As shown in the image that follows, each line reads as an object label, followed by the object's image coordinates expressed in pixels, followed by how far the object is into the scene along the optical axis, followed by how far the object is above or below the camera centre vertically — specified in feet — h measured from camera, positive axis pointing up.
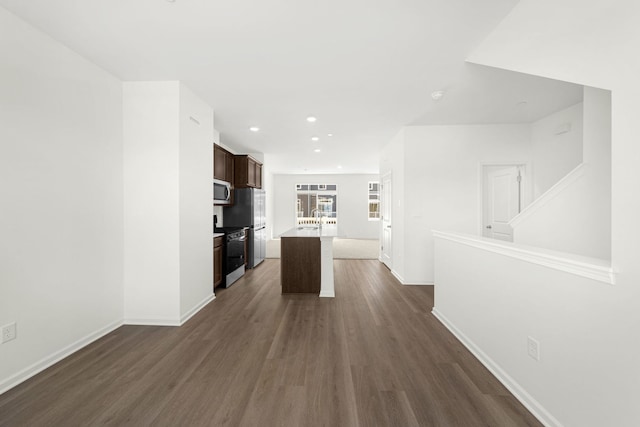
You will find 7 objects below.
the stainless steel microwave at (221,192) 14.12 +1.16
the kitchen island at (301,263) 13.41 -2.60
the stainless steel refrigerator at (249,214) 17.60 -0.10
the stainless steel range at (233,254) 14.28 -2.38
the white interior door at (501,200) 13.67 +0.68
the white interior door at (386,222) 18.64 -0.72
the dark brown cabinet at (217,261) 13.38 -2.52
